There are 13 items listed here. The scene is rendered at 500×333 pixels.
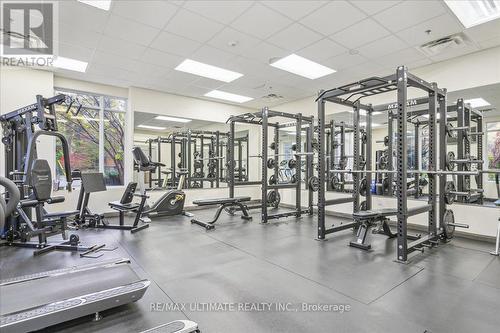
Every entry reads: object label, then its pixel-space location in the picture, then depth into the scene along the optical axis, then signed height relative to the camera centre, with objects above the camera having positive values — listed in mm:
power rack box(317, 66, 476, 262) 3260 +119
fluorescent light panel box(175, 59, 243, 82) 5350 +2155
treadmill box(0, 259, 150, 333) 1725 -967
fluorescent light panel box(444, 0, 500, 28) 3375 +2140
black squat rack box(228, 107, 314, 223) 5516 +154
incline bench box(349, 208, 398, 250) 3744 -797
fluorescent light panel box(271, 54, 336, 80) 5094 +2132
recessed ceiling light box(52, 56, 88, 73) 5016 +2137
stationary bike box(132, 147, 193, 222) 4957 -674
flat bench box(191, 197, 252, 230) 5047 -741
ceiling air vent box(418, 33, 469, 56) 4125 +2058
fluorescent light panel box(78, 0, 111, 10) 3262 +2129
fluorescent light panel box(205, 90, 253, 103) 7249 +2133
